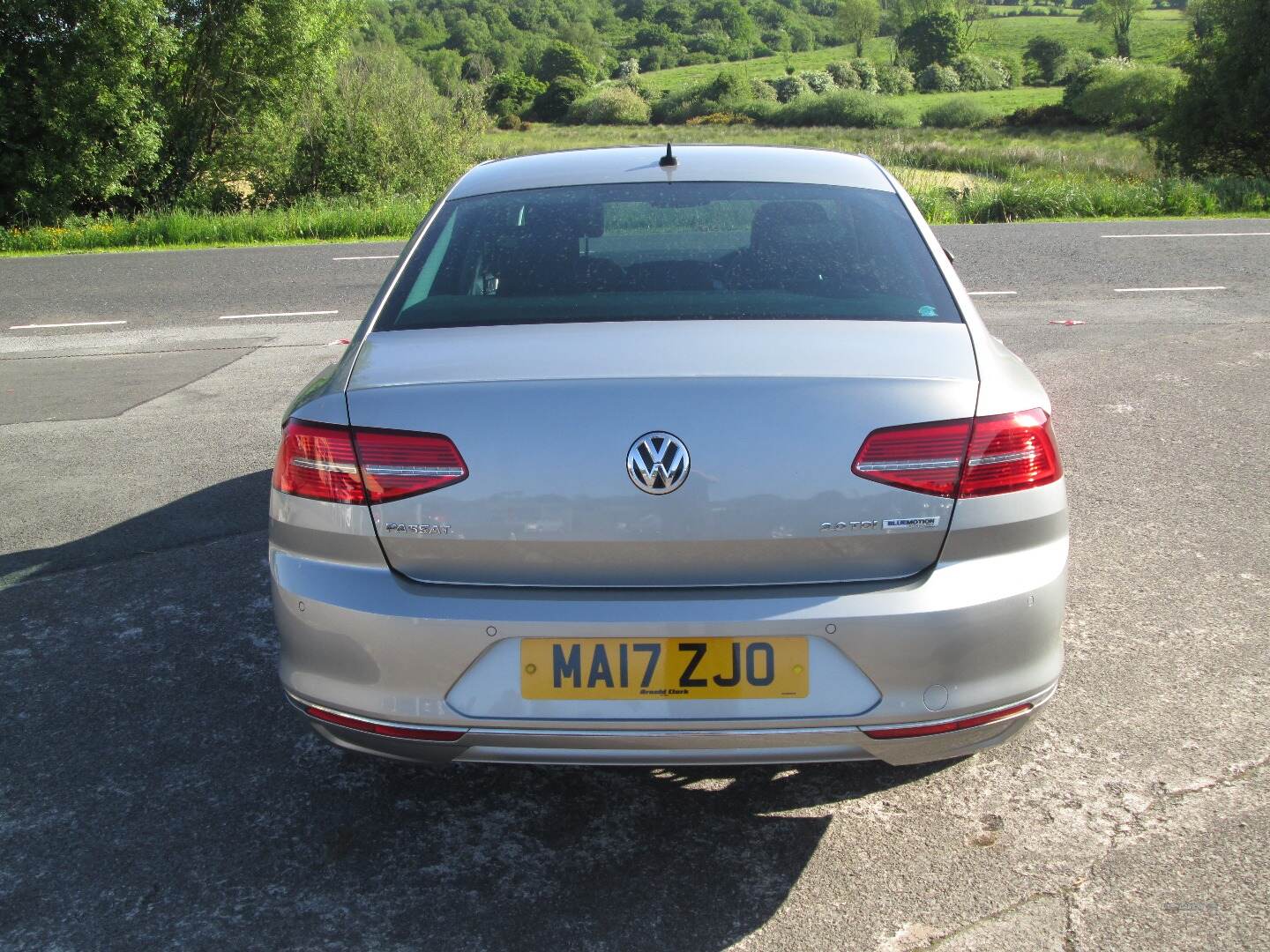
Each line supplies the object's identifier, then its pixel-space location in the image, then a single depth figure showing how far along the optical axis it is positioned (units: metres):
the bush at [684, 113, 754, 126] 69.44
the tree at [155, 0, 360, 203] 22.88
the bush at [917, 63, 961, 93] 86.88
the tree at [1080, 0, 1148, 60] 93.74
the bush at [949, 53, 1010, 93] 87.56
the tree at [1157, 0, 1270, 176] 28.16
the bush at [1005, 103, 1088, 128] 64.56
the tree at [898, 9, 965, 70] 99.62
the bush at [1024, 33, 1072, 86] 92.44
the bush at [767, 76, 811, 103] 79.12
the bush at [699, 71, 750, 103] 76.56
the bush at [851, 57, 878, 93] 84.19
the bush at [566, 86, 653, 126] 69.75
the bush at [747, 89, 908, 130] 68.44
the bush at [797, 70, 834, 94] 80.75
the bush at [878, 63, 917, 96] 86.19
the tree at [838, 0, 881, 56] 114.62
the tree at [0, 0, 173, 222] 20.28
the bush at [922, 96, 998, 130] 65.69
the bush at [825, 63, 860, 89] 84.25
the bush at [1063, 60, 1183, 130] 55.97
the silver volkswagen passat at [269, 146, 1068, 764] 2.29
